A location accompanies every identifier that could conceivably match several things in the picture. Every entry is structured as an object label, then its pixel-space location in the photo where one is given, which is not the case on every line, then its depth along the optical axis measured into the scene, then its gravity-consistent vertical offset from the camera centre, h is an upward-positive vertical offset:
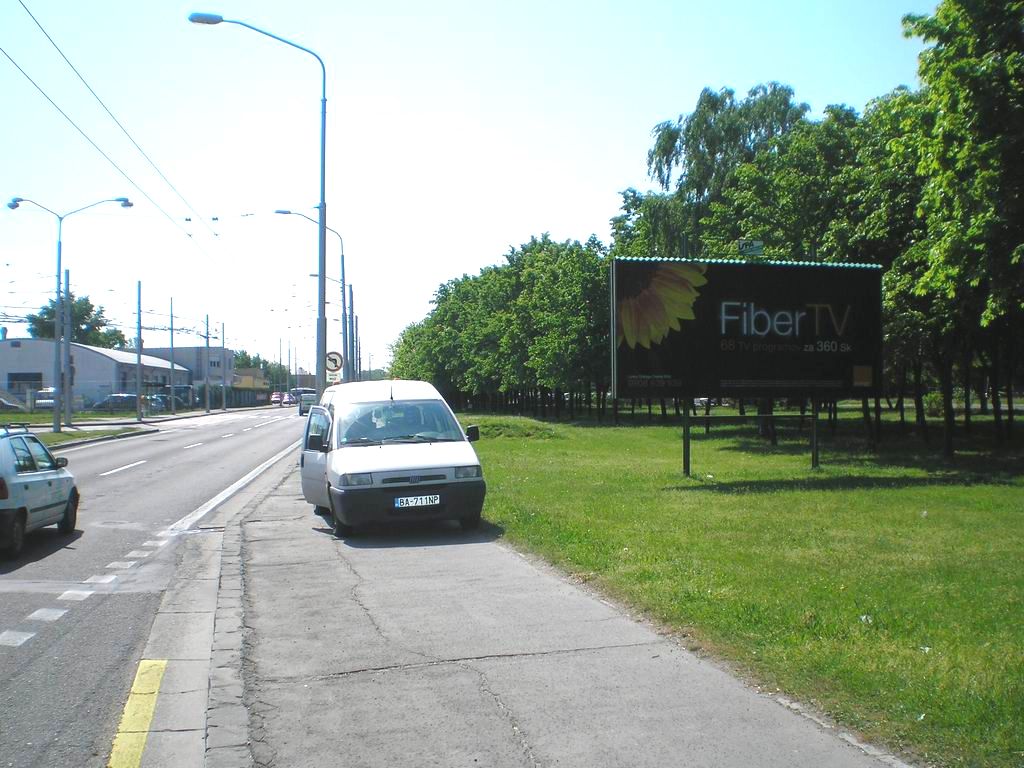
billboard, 18.22 +1.48
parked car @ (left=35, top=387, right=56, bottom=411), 75.19 +0.84
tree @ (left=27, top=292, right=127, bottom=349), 131.00 +12.12
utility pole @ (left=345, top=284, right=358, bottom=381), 47.00 +4.03
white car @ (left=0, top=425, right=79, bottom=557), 10.66 -0.97
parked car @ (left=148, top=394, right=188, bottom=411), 81.12 +0.59
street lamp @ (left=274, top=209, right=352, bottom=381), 39.08 +3.19
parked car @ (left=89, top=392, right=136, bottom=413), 76.19 +0.45
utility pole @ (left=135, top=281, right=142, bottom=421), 58.09 +3.36
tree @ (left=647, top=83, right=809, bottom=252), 38.34 +10.88
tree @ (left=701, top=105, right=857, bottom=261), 29.64 +6.83
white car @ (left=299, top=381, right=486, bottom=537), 11.67 -0.67
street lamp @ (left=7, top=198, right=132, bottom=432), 38.25 +2.31
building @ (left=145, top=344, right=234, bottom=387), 124.25 +6.34
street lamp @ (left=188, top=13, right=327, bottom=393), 25.13 +3.16
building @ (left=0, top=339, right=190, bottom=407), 90.50 +3.85
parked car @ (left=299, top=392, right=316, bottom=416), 52.61 +0.38
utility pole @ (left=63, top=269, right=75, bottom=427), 44.86 +1.70
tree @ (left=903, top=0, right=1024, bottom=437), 15.71 +4.38
